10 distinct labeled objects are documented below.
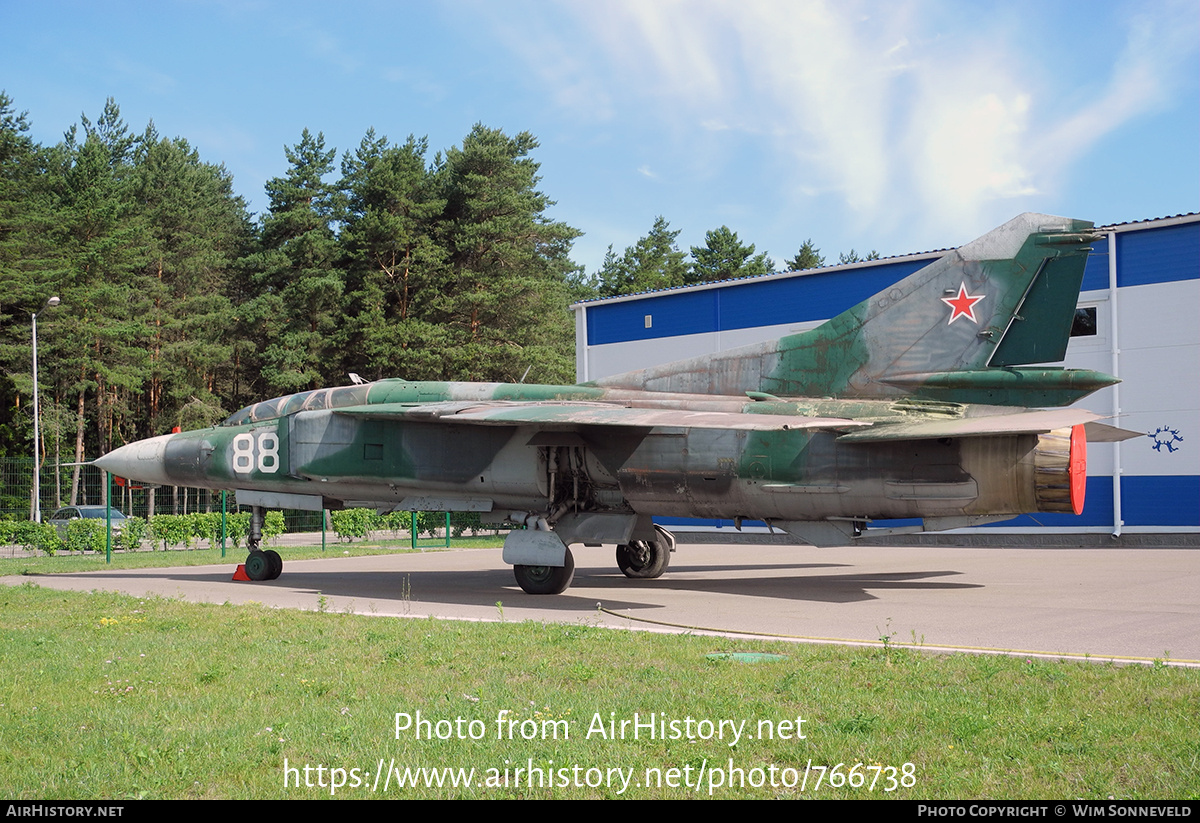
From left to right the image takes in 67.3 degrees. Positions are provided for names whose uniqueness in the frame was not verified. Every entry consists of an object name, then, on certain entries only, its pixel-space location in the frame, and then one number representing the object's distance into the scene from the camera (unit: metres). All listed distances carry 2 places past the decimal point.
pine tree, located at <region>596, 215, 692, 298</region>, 75.06
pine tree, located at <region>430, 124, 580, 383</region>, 49.09
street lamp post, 29.11
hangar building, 23.02
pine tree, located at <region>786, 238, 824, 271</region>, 83.12
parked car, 35.25
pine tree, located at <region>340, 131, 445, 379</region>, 47.72
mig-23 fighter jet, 11.66
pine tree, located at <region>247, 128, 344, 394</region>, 47.91
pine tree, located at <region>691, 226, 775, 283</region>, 72.12
